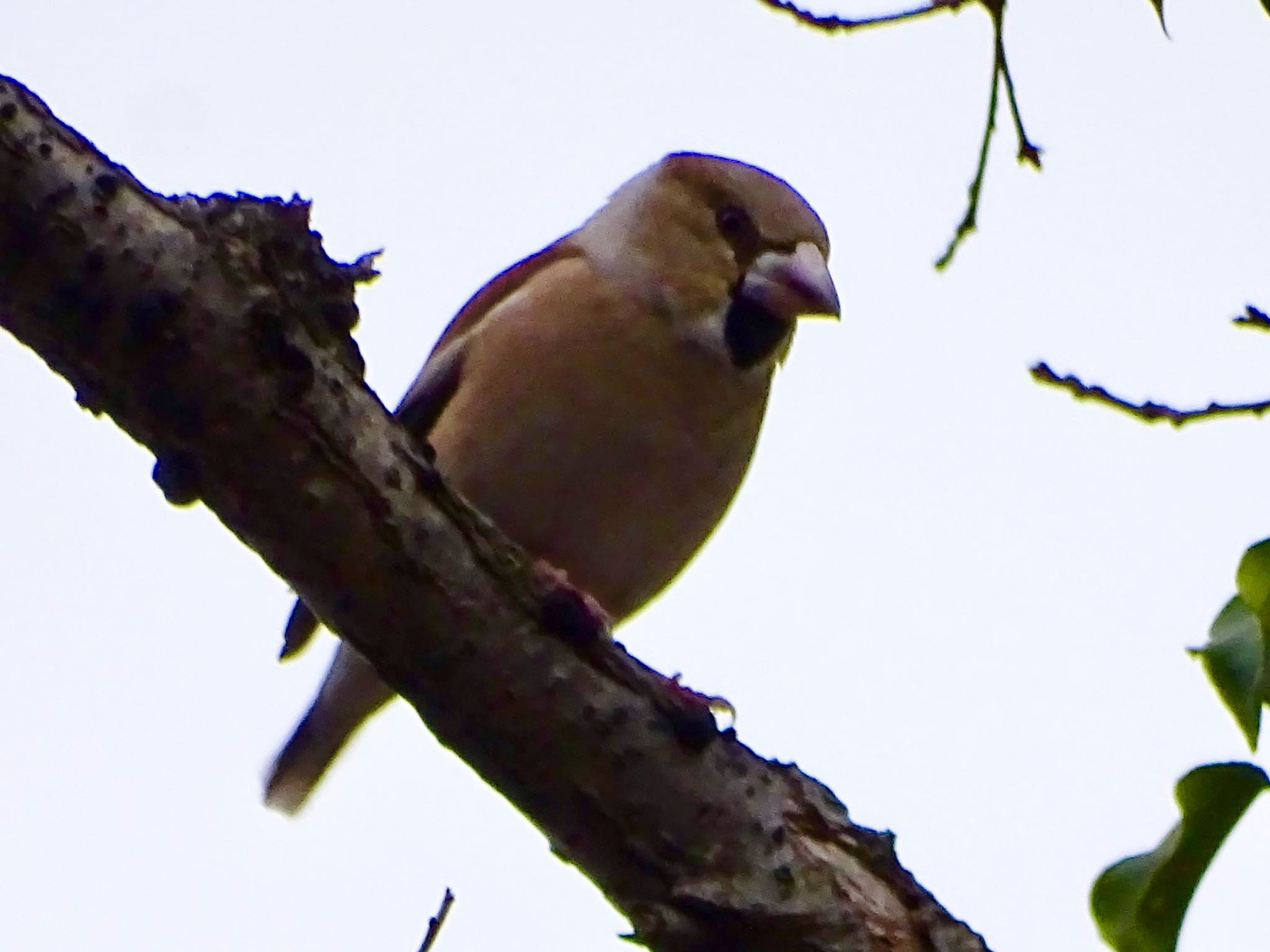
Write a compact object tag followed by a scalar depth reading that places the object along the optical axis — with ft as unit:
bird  23.32
